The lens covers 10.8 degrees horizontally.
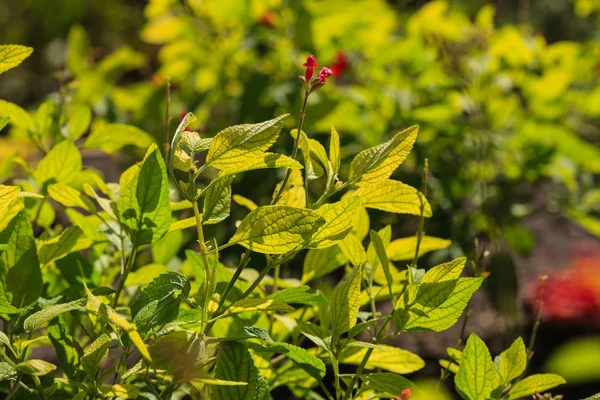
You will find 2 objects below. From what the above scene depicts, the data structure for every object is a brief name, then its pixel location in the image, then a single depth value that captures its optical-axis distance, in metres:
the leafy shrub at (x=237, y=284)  1.82
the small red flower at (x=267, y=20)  3.20
